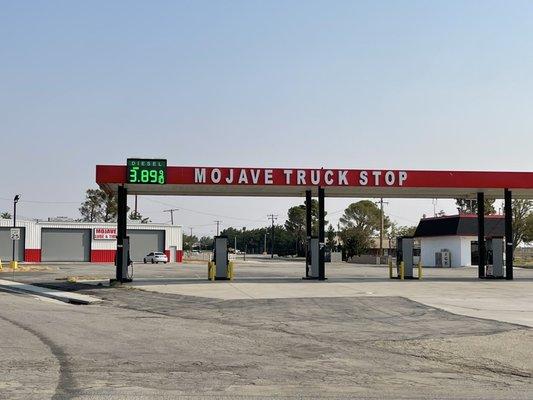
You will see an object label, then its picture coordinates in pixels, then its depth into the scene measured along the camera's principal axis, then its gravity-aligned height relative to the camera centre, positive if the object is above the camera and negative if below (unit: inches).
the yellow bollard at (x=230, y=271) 1262.3 -50.2
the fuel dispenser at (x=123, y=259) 1162.6 -24.4
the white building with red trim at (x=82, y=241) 2736.2 +20.8
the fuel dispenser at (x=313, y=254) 1268.5 -16.9
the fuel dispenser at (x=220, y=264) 1250.0 -36.1
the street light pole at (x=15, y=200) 2266.2 +159.0
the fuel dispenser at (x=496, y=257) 1337.4 -24.3
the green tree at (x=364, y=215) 4227.4 +200.1
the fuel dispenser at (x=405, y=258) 1331.7 -26.4
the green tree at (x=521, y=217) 3038.9 +134.3
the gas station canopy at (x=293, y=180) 1133.1 +121.0
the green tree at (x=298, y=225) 4727.6 +152.2
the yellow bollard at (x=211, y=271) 1251.8 -50.0
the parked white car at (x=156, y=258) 2733.8 -53.2
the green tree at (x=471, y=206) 3577.3 +232.8
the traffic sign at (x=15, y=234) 1453.0 +26.3
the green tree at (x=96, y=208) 4271.7 +250.7
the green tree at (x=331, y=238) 4262.6 +52.0
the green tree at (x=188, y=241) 6845.5 +49.2
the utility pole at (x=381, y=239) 3149.9 +29.4
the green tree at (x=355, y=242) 3666.3 +19.6
